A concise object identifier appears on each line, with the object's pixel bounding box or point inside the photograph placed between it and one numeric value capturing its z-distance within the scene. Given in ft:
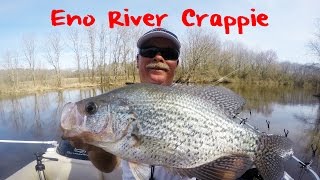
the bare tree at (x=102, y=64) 147.64
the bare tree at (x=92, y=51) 156.16
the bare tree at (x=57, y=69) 130.55
